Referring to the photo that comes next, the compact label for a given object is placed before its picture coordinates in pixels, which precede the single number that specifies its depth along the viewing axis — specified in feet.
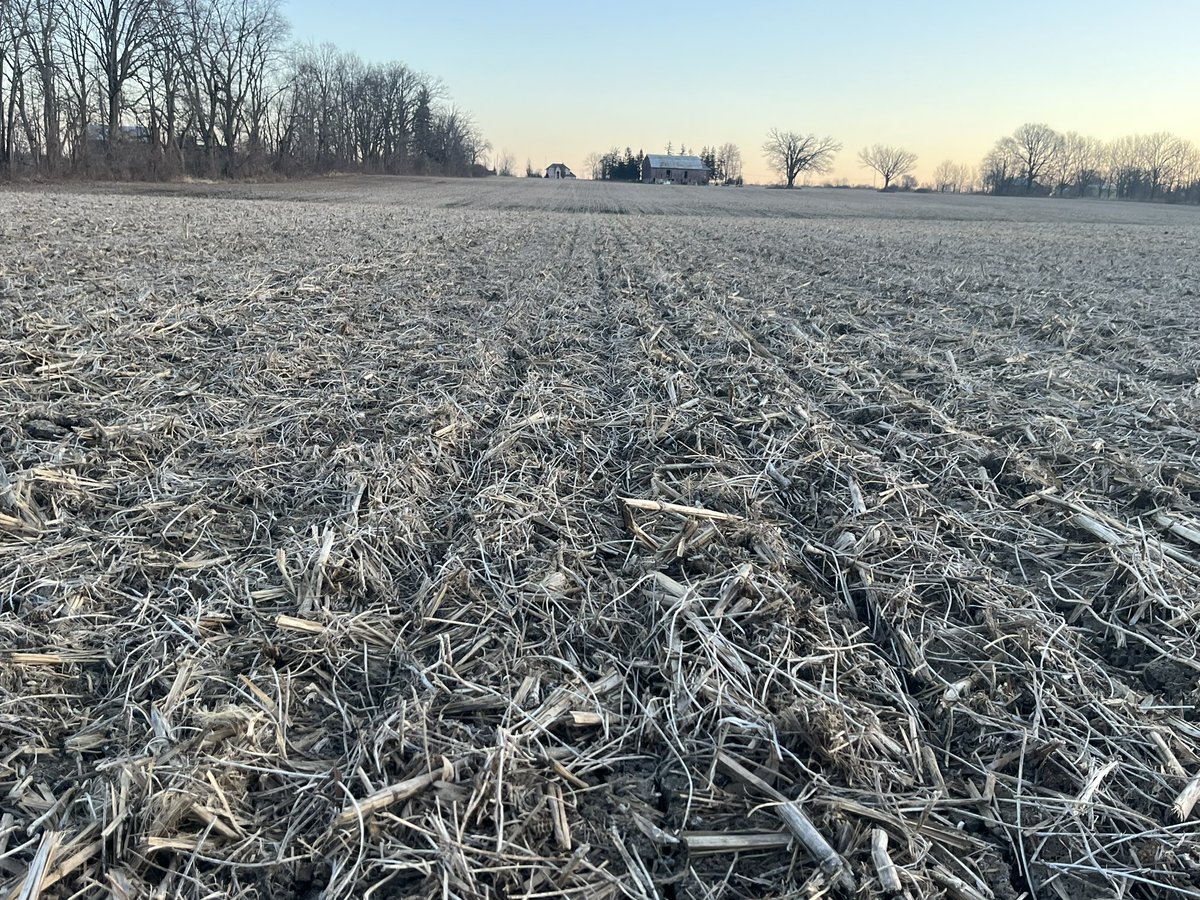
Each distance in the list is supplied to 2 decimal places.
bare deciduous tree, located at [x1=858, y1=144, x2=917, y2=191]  434.30
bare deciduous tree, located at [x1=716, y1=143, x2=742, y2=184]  469.16
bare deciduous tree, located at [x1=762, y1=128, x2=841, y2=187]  392.27
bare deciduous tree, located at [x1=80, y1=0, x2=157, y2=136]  158.30
